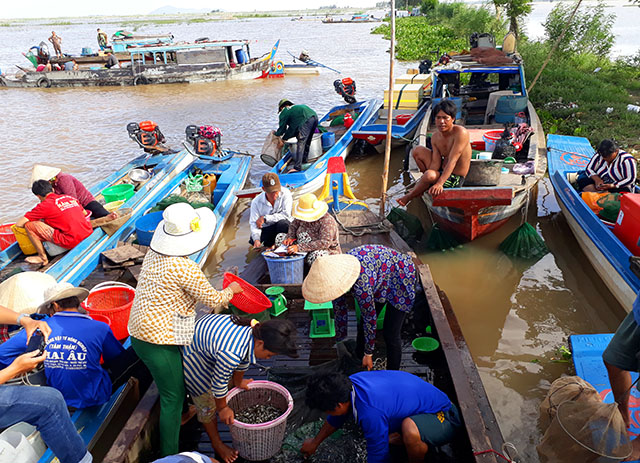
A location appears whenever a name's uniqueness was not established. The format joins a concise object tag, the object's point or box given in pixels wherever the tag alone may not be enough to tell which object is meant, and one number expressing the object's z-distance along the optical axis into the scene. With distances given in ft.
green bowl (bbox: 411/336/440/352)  12.04
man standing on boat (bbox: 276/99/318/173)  25.04
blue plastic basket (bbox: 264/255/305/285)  14.75
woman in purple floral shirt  9.34
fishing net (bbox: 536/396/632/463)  8.00
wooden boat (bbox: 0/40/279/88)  67.62
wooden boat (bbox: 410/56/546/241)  17.02
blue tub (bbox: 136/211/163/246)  19.11
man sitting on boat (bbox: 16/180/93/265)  16.47
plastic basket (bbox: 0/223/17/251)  19.04
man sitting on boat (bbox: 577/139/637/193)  17.35
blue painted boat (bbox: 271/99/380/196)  23.97
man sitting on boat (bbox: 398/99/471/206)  16.79
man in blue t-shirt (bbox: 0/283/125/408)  9.19
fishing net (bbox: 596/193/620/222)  17.01
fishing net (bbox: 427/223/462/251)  19.83
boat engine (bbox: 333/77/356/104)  38.17
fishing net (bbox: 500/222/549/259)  19.06
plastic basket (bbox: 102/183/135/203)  22.33
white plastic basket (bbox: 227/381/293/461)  8.87
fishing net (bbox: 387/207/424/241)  20.63
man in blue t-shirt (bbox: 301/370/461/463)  7.64
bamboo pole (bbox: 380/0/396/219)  17.44
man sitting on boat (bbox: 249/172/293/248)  17.17
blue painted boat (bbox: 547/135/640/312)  15.03
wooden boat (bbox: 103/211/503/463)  8.62
